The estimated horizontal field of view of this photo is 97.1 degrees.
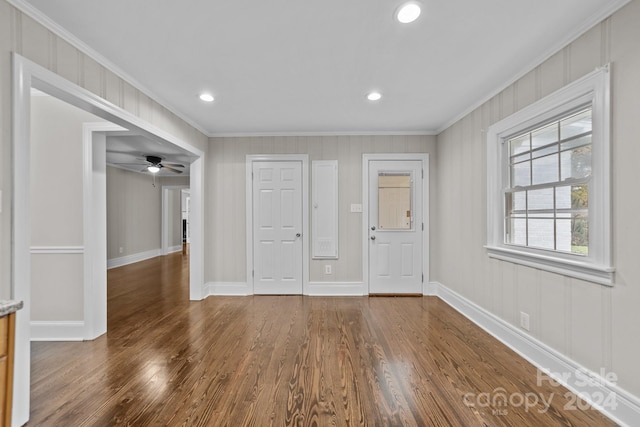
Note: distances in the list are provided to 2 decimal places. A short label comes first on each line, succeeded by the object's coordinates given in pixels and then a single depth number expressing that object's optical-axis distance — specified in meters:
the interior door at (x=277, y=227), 4.28
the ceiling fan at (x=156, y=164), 5.49
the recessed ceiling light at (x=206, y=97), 2.94
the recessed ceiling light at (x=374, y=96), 2.92
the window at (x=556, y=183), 1.78
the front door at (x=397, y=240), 4.25
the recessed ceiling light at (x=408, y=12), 1.67
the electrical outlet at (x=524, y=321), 2.41
